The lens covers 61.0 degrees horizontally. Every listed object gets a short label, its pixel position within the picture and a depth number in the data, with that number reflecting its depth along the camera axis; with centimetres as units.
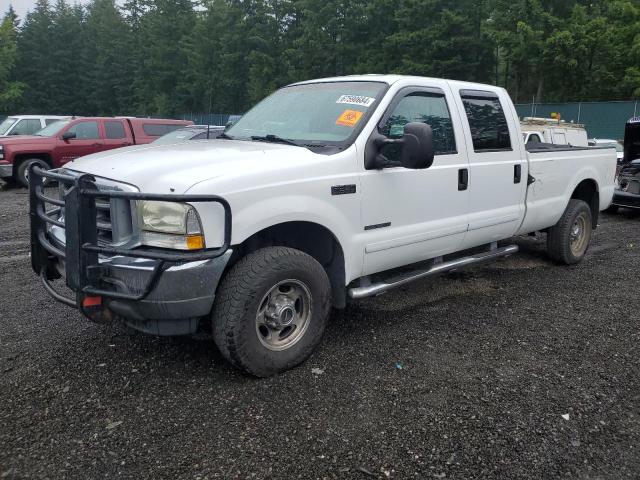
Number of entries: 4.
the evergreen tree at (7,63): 4219
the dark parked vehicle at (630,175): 973
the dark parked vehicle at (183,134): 1190
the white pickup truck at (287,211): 296
